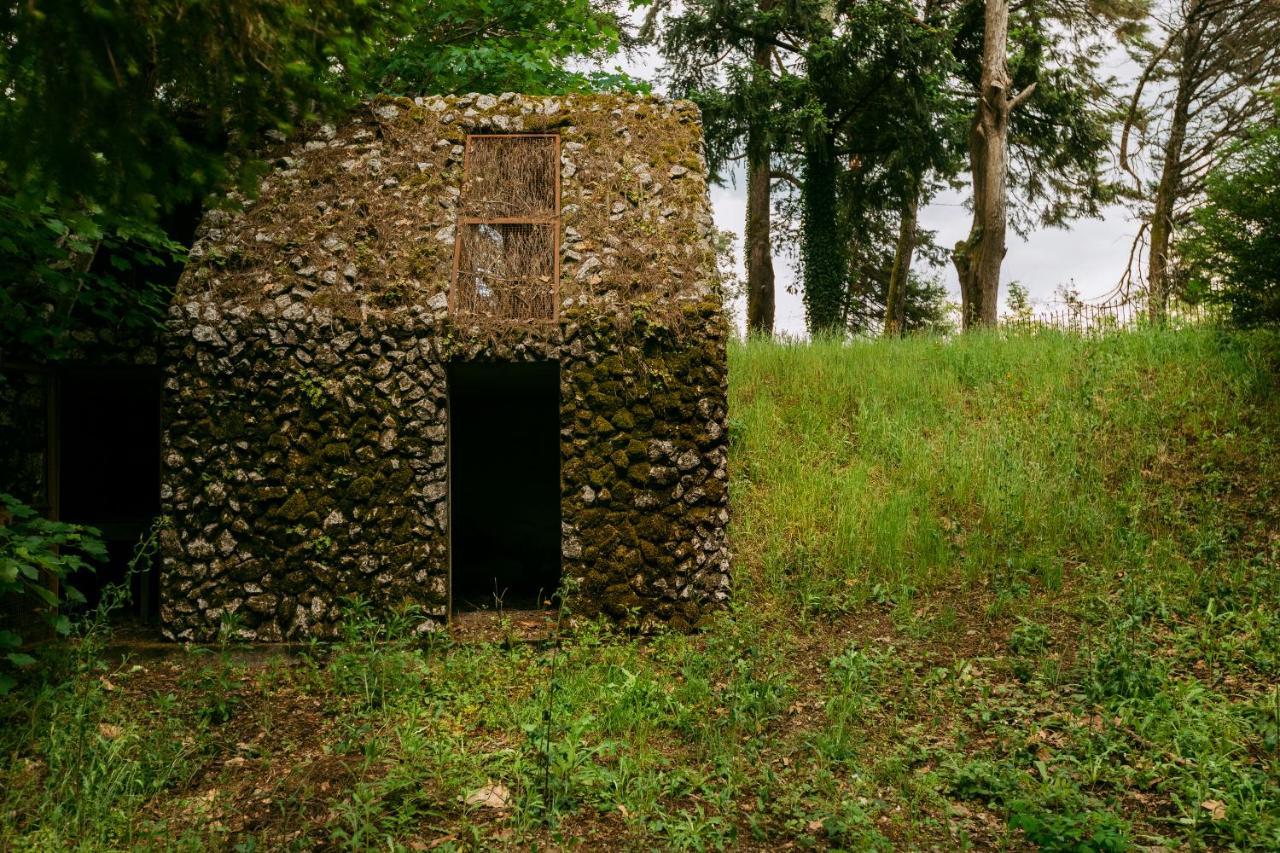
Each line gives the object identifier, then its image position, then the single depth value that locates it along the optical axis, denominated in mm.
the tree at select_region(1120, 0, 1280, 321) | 14492
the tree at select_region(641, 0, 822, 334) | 15508
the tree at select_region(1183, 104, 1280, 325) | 8578
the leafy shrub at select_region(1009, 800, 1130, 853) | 3666
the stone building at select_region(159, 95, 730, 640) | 6391
